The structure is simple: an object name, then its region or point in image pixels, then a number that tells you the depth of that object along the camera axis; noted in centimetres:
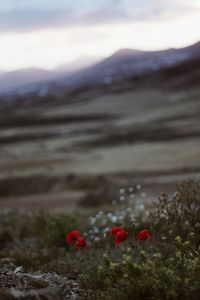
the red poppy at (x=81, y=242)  623
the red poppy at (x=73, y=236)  654
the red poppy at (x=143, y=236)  607
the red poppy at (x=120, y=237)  609
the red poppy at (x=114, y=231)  660
